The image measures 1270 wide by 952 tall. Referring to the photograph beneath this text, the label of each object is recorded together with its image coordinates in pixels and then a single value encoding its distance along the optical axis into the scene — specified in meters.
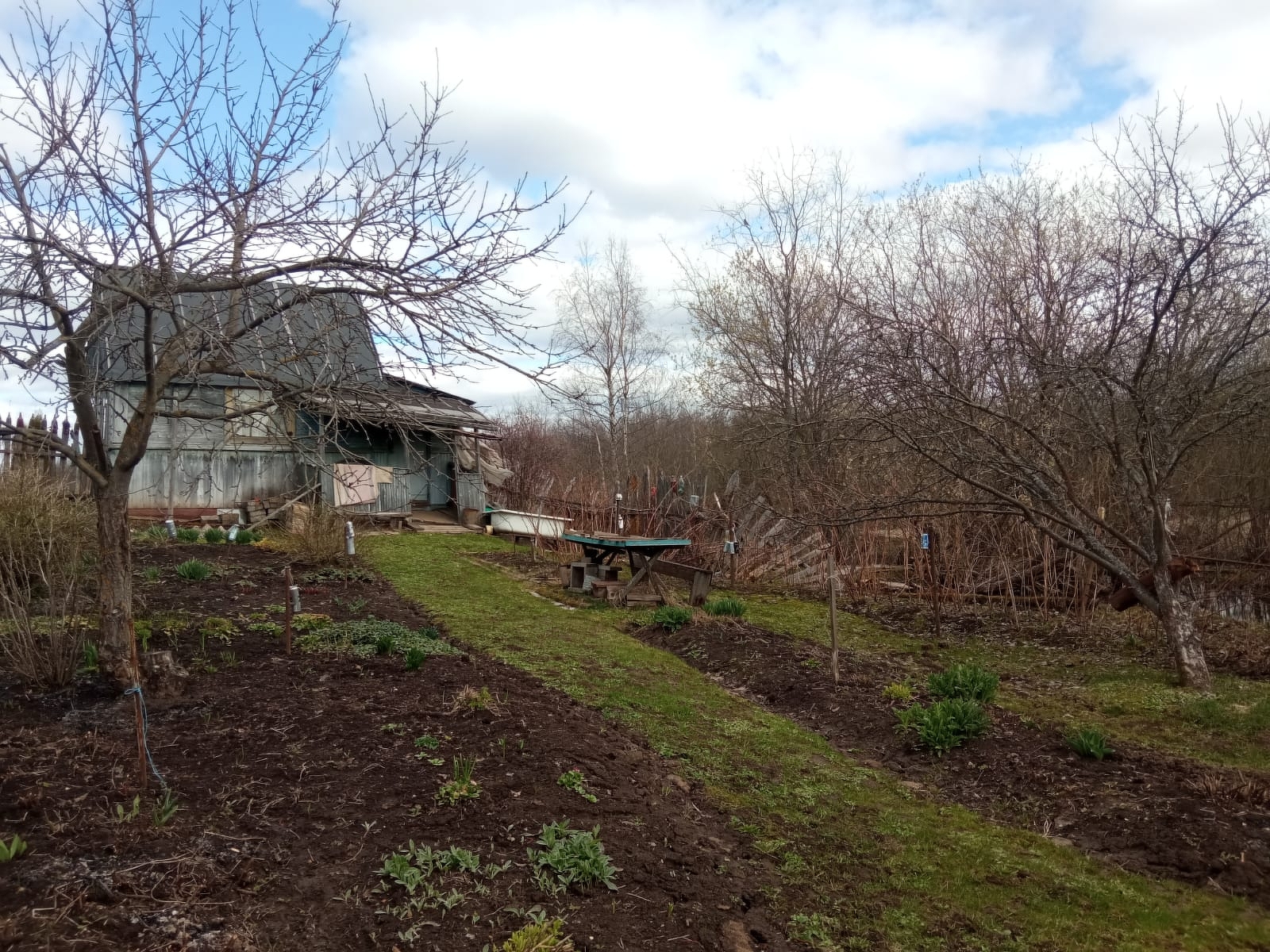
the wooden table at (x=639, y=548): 10.84
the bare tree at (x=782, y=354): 14.95
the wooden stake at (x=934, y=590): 9.32
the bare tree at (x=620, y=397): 24.75
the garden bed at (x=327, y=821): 2.62
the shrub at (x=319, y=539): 11.26
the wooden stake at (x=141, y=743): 3.18
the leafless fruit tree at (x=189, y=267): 3.78
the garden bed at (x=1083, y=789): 3.82
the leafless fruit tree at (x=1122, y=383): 6.54
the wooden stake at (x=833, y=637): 6.89
